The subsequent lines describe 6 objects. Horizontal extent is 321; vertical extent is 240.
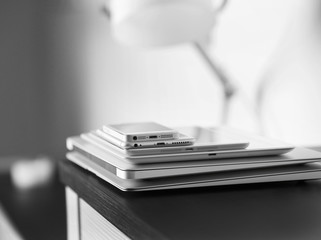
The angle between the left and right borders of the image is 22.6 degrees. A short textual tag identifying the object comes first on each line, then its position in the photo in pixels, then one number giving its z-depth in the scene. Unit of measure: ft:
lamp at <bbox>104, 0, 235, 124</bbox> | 4.46
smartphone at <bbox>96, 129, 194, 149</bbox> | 2.78
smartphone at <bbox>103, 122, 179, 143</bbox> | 2.79
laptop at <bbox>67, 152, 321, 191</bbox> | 2.70
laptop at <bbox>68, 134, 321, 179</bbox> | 2.69
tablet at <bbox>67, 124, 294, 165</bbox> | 2.75
